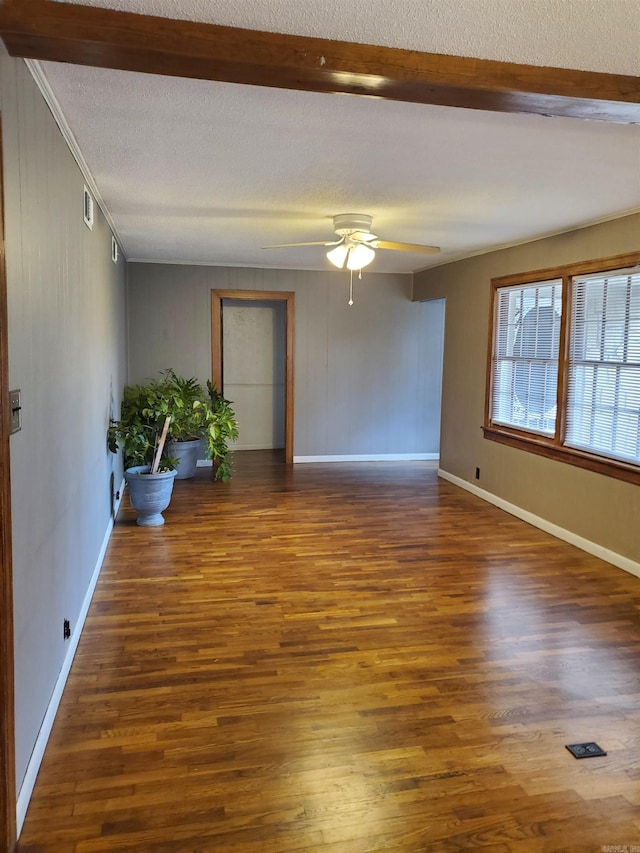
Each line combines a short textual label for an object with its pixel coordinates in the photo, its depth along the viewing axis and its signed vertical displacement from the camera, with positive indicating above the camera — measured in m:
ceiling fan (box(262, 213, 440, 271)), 4.25 +0.88
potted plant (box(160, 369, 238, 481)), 6.14 -0.56
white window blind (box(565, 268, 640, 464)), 4.14 +0.06
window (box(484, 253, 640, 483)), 4.19 +0.07
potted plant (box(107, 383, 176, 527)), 4.73 -0.77
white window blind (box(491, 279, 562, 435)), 5.03 +0.15
